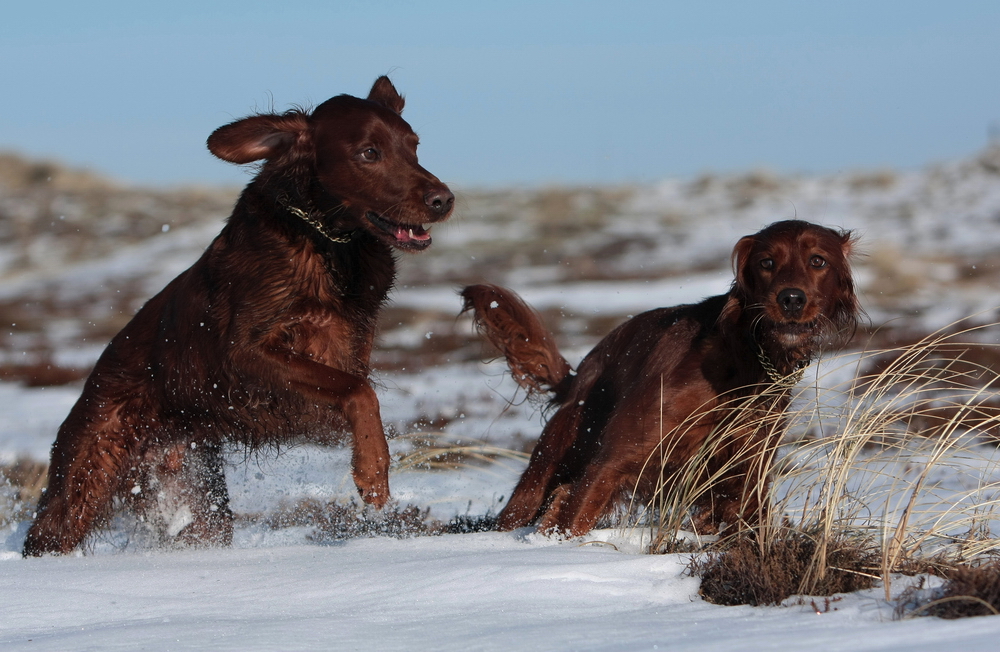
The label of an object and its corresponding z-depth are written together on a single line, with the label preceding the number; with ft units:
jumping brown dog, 25.61
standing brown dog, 24.17
